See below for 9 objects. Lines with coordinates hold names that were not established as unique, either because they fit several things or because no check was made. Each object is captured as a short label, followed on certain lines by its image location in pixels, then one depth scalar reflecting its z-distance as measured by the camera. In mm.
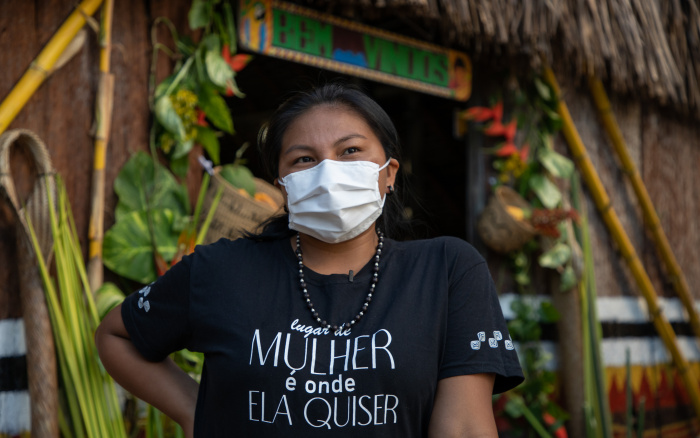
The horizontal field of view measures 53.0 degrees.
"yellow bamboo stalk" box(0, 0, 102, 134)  1936
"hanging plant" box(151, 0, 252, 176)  2283
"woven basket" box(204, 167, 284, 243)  2340
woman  1280
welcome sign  2479
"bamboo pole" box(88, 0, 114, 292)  2100
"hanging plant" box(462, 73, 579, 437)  3045
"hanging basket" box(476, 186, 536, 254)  2982
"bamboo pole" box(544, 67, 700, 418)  3393
